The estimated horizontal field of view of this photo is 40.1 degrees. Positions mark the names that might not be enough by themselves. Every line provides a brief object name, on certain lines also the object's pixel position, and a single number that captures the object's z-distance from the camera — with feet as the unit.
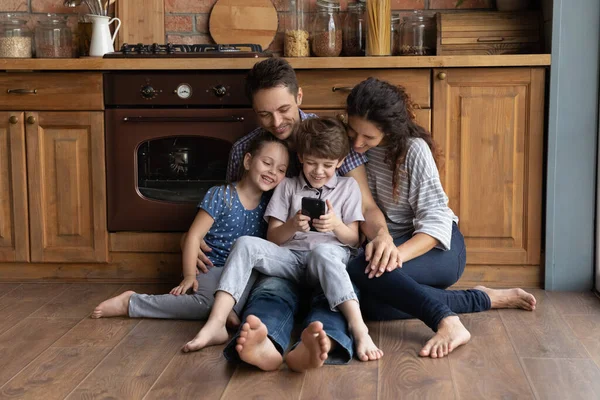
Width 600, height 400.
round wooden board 11.61
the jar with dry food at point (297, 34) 11.12
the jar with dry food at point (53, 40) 10.96
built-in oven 10.04
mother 8.04
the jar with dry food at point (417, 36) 10.85
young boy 7.77
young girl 8.74
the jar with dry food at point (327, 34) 10.92
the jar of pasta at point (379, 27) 10.55
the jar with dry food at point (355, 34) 11.09
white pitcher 10.91
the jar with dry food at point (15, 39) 10.72
